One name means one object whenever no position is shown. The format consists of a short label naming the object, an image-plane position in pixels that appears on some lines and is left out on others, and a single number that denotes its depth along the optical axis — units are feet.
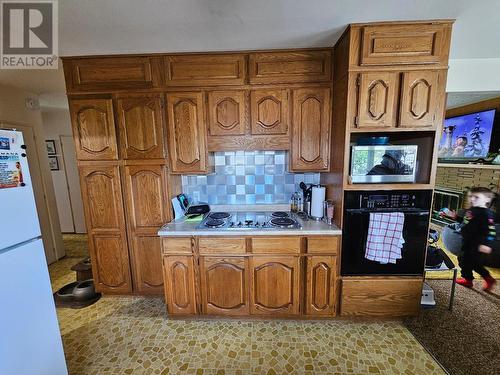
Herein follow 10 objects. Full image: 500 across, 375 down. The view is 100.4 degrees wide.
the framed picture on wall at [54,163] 12.40
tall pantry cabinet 6.30
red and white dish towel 5.44
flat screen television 10.60
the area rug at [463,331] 4.97
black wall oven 5.51
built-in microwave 5.40
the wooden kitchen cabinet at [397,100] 5.04
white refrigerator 3.39
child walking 7.06
